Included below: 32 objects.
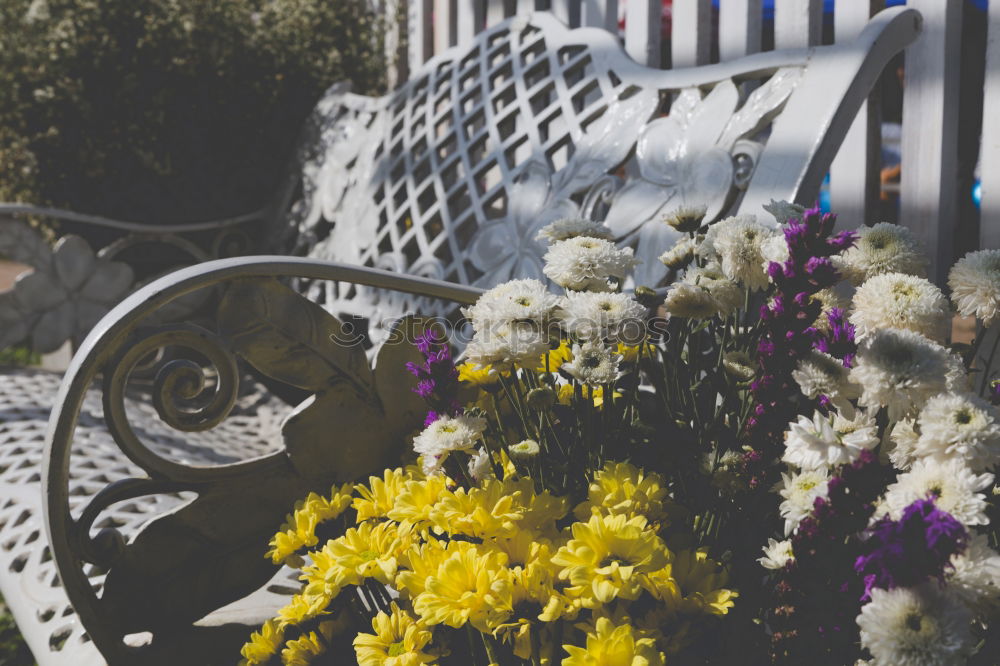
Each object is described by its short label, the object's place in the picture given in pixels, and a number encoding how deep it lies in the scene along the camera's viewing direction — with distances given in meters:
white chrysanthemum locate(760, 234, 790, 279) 0.83
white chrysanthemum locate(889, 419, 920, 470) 0.76
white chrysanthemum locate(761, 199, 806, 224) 0.95
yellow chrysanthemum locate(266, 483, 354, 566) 0.96
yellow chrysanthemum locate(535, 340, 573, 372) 1.05
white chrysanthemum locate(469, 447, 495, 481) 0.94
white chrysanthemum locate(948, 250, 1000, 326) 0.86
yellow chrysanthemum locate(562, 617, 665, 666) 0.73
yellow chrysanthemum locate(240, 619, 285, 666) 0.93
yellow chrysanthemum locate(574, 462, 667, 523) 0.85
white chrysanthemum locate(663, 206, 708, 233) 1.00
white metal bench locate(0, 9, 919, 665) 1.11
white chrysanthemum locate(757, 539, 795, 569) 0.78
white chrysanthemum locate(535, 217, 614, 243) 1.01
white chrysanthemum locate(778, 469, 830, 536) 0.73
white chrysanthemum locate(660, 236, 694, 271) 0.99
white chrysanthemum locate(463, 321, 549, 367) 0.82
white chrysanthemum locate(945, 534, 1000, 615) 0.65
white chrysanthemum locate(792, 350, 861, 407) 0.75
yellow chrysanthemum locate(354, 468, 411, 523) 0.95
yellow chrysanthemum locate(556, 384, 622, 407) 0.99
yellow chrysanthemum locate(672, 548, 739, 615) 0.79
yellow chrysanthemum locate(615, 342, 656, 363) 1.02
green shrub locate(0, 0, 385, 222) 2.70
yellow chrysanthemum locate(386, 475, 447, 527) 0.87
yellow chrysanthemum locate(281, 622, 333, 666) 0.91
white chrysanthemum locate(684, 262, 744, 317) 0.89
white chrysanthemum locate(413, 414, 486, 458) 0.86
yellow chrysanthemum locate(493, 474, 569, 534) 0.86
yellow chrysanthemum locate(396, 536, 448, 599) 0.80
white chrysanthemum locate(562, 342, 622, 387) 0.84
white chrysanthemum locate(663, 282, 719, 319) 0.87
